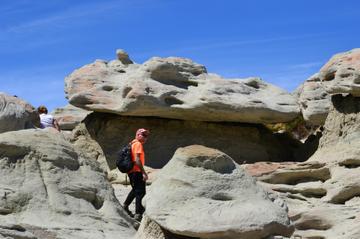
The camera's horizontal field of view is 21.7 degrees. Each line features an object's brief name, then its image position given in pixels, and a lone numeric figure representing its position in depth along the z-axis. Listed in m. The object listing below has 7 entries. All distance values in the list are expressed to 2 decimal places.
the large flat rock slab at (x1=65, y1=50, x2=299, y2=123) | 20.52
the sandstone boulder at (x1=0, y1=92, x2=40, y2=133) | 14.66
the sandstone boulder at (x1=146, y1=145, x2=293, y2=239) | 9.62
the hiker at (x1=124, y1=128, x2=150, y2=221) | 13.14
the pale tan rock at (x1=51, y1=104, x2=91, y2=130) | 24.00
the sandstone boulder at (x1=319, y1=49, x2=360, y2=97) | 18.39
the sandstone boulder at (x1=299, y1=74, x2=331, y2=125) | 20.80
